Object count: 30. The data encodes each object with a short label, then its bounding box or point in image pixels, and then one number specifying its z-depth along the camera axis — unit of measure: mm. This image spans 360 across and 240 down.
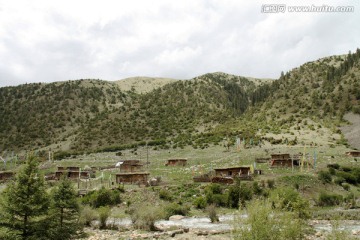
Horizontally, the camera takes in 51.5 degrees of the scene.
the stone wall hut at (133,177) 47844
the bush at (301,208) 24189
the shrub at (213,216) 31391
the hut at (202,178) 45656
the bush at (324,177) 44062
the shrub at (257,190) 40438
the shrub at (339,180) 44338
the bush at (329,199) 38188
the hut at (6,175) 57688
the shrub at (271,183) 41812
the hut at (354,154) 56438
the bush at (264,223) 15070
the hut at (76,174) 52759
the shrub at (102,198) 38562
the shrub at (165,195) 40438
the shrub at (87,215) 29897
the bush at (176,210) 35812
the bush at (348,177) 45281
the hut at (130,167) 56762
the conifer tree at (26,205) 16797
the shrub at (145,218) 28141
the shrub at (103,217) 29505
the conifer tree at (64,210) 18906
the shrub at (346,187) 43344
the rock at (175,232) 24817
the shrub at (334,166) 49184
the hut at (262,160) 55731
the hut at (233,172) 46775
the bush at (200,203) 38062
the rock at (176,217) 34188
